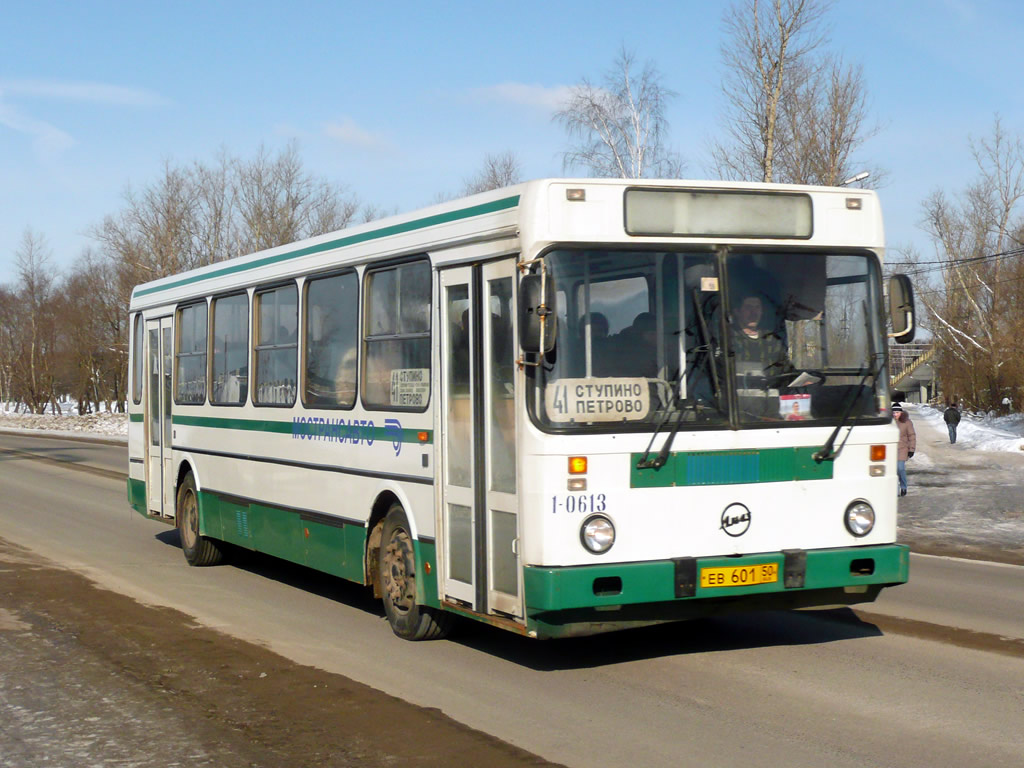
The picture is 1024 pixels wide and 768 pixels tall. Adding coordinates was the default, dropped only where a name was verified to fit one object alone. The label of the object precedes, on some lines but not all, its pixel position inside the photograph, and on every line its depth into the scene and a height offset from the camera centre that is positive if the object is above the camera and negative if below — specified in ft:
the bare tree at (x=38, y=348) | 301.02 +15.48
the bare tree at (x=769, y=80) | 109.19 +27.45
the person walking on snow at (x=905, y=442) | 60.29 -2.34
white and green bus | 23.66 -0.12
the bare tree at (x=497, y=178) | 167.53 +29.61
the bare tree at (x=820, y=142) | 116.98 +23.34
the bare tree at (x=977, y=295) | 195.31 +16.68
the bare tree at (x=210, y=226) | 184.85 +27.08
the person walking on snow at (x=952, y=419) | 134.92 -2.68
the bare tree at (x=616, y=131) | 118.93 +25.01
